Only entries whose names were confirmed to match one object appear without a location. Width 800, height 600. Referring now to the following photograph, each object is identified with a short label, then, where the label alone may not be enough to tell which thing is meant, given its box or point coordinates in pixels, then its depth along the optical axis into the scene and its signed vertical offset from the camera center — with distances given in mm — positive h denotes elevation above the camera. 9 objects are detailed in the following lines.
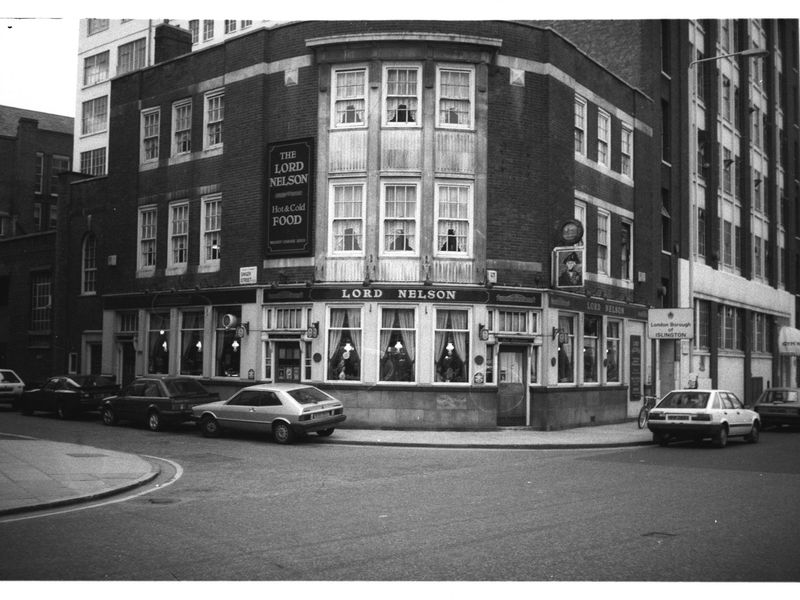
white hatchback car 21438 -1565
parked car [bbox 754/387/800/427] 28609 -1674
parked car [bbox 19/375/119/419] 26594 -1559
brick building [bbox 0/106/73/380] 35938 +4586
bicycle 26847 -1712
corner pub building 24766 +3781
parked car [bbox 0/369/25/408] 30847 -1604
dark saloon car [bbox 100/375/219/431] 23141 -1504
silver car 20391 -1558
